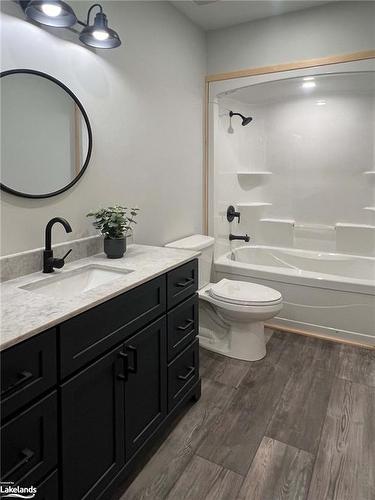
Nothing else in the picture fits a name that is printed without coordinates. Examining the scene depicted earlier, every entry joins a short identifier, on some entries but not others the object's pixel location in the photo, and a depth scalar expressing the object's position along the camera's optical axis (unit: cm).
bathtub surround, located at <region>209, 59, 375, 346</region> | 283
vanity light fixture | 145
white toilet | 238
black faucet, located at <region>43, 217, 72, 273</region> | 158
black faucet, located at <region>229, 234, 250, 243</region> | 341
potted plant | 183
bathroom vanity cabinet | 96
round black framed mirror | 149
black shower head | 349
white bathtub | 265
